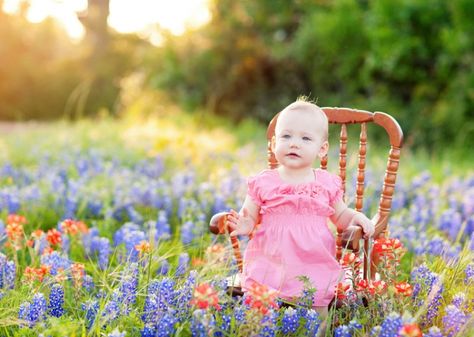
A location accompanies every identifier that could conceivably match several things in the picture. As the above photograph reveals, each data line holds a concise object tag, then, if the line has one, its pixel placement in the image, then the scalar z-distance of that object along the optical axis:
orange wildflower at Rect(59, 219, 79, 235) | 3.37
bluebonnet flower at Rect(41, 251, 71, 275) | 3.11
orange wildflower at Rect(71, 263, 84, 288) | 2.90
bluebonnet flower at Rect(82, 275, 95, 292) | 3.17
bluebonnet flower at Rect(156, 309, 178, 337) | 2.49
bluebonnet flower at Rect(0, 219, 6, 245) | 3.89
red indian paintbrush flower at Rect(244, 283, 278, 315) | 2.33
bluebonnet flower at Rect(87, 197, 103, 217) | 4.84
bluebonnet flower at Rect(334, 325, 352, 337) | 2.54
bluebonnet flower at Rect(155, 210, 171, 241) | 4.07
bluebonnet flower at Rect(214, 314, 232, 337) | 2.55
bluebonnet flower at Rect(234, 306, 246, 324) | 2.57
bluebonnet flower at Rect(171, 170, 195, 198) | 5.22
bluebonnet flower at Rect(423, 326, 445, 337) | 2.38
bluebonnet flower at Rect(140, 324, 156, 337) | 2.54
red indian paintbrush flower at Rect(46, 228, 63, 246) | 3.25
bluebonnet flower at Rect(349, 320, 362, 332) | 2.57
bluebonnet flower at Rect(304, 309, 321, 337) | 2.60
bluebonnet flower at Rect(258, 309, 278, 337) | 2.42
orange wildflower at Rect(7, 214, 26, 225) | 3.36
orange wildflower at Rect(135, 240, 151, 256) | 2.89
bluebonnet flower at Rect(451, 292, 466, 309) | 2.74
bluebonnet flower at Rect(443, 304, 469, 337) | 2.51
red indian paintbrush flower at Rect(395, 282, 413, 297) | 2.61
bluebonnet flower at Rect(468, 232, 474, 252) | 3.35
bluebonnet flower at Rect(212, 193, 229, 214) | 4.77
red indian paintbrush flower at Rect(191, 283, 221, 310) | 2.31
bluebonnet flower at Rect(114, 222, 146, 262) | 3.47
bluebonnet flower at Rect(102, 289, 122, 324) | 2.57
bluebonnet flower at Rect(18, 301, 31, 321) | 2.63
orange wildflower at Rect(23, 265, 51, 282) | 2.87
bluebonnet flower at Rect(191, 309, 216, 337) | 2.37
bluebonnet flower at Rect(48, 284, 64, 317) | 2.83
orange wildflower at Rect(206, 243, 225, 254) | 2.86
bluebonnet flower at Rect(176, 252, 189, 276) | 3.18
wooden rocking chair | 2.92
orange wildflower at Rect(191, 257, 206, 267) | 3.18
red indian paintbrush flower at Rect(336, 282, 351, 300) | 2.79
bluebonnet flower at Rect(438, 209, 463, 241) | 4.68
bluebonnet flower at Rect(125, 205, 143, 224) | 4.58
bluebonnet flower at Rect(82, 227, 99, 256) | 3.95
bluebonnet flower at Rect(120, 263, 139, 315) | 2.71
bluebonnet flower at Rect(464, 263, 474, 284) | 2.95
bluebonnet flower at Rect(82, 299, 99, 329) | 2.74
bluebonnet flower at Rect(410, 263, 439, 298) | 2.89
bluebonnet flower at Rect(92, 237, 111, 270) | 3.57
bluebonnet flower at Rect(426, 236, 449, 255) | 3.89
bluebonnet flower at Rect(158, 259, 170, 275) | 3.39
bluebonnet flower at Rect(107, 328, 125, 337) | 2.31
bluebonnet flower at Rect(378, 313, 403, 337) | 2.42
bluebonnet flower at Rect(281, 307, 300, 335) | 2.61
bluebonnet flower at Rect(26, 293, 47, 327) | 2.63
